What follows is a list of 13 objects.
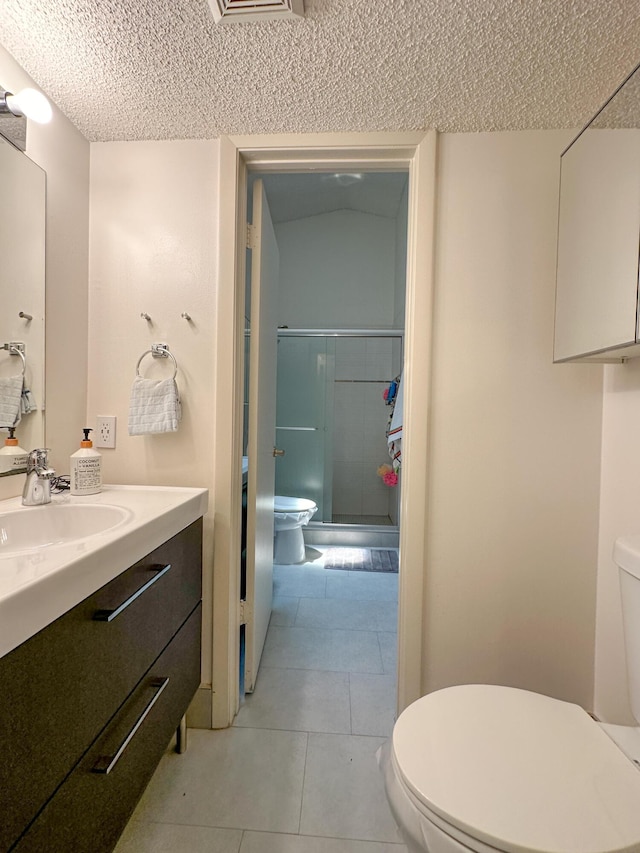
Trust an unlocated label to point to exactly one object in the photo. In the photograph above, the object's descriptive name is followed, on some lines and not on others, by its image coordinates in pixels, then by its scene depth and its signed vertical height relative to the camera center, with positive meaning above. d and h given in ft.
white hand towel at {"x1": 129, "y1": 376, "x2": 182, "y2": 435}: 4.19 +0.10
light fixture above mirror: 3.04 +2.52
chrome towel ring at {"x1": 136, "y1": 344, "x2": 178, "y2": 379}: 4.36 +0.75
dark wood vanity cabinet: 1.84 -1.84
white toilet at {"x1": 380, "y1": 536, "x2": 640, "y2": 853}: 1.99 -2.12
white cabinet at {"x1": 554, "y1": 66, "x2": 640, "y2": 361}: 2.94 +1.70
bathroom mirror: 3.47 +1.31
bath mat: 9.18 -3.54
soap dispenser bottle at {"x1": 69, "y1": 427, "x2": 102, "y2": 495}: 3.70 -0.56
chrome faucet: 3.35 -0.62
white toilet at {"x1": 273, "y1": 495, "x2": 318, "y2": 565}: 8.93 -2.78
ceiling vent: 2.84 +3.14
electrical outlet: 4.49 -0.20
